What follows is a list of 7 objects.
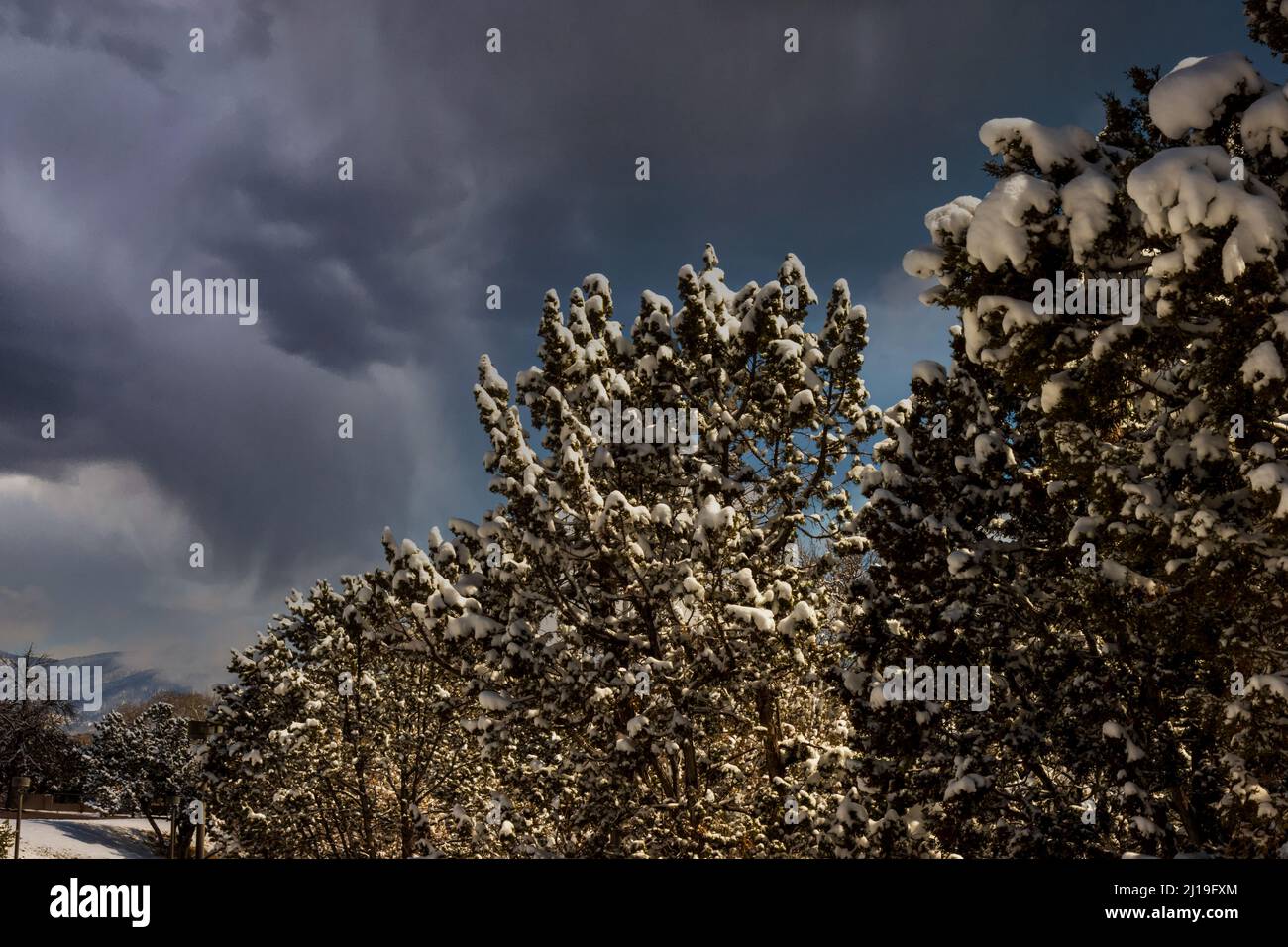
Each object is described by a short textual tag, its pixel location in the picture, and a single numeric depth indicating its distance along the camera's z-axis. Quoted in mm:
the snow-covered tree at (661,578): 10500
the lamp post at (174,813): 39609
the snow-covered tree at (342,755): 18547
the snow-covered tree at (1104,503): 5465
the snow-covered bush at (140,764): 48562
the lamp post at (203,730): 25828
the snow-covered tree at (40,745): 52500
